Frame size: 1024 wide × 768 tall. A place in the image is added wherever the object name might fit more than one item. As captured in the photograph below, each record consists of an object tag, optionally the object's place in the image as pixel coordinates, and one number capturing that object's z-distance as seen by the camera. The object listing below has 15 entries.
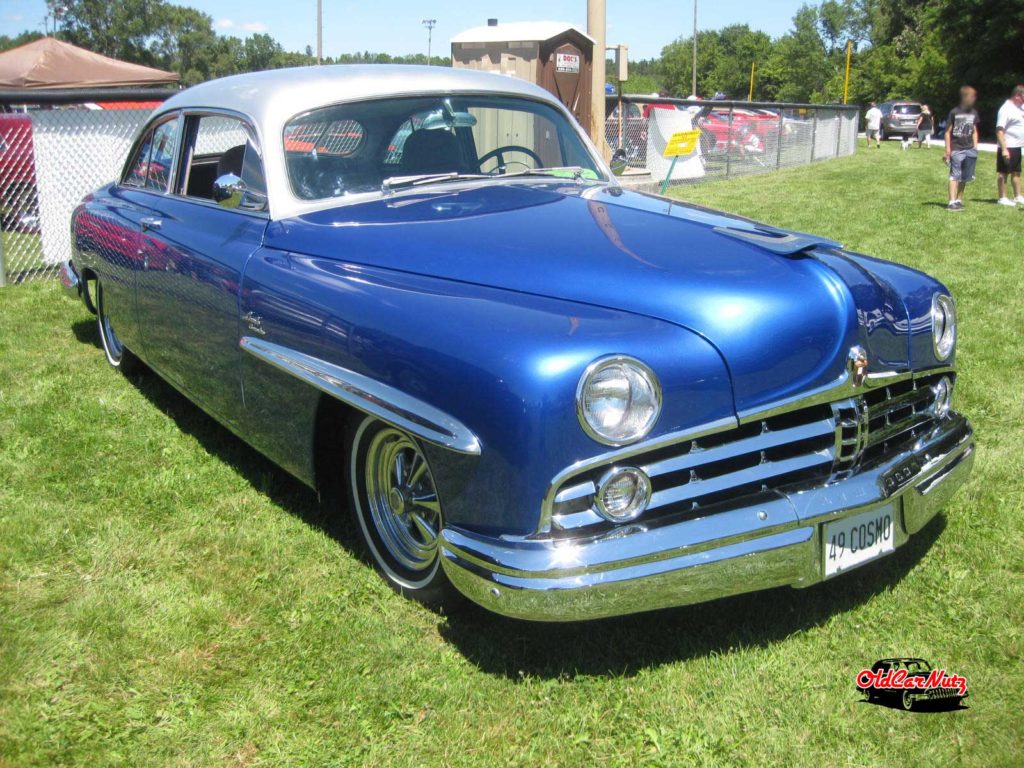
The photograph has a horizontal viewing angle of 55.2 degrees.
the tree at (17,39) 92.06
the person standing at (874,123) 29.36
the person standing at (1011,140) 12.02
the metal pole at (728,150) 16.81
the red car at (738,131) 16.44
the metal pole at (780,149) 18.78
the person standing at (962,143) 11.93
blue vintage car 2.42
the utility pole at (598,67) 10.95
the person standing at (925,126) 30.95
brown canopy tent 16.39
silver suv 35.22
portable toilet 13.62
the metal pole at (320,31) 44.88
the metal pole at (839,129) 22.73
